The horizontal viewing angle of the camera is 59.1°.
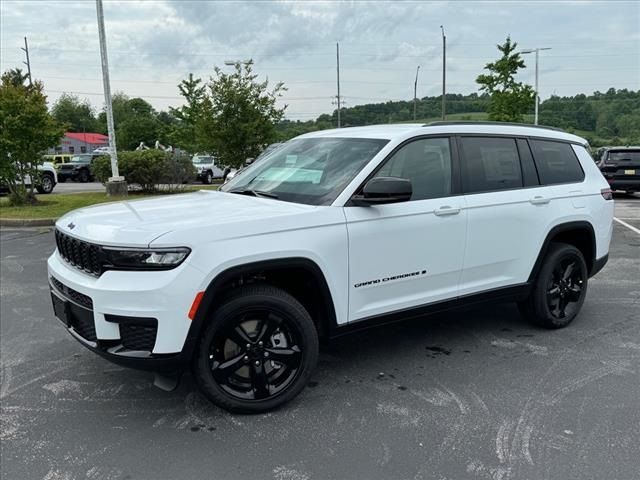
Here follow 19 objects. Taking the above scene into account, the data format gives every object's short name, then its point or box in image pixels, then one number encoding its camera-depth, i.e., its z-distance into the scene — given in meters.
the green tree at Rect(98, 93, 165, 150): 85.69
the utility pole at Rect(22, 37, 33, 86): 61.91
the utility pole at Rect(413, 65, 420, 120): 45.45
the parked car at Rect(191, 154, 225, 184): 28.82
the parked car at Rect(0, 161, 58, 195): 19.49
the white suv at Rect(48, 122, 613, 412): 3.08
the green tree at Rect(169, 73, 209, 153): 33.47
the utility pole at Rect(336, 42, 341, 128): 50.24
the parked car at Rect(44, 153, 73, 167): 37.79
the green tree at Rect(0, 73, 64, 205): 13.51
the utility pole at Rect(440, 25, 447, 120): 33.22
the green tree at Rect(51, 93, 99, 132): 111.94
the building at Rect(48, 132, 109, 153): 92.43
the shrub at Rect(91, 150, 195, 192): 16.92
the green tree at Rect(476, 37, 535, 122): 30.77
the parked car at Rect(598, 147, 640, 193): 17.51
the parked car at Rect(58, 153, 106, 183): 32.25
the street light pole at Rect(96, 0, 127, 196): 15.84
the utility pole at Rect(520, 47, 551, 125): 32.81
